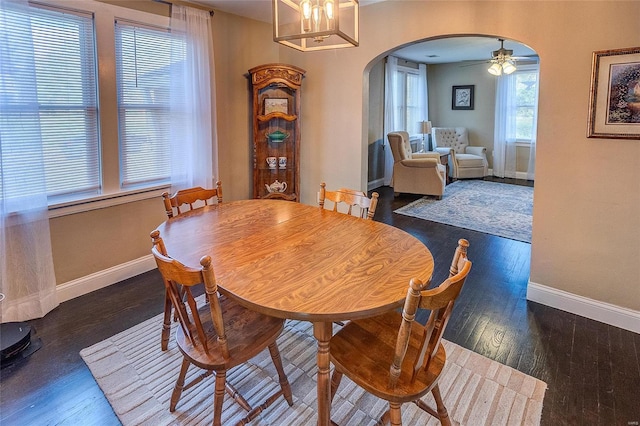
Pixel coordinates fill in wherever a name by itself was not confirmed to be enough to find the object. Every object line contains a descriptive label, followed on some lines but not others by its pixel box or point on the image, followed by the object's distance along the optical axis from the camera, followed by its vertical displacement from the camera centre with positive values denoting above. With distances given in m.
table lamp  7.53 +0.58
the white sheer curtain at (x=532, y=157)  7.65 -0.02
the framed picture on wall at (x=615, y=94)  2.42 +0.40
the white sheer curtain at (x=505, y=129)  7.92 +0.57
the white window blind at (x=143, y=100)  3.17 +0.51
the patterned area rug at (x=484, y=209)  4.76 -0.78
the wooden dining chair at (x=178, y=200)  2.31 -0.29
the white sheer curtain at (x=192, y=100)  3.48 +0.54
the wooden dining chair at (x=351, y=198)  2.37 -0.27
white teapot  4.40 -0.34
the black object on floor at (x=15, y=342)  2.19 -1.08
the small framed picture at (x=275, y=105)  4.25 +0.58
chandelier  1.77 +0.67
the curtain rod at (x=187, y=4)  3.36 +1.42
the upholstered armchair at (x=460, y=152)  7.97 +0.09
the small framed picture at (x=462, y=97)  8.61 +1.35
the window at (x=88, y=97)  2.51 +0.47
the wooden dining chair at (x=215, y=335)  1.40 -0.77
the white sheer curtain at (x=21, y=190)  2.45 -0.21
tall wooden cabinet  4.06 +0.30
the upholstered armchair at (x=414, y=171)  6.20 -0.24
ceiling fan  5.65 +1.43
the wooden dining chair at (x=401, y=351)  1.22 -0.77
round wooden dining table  1.36 -0.46
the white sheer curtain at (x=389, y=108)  7.35 +0.96
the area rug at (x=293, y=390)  1.82 -1.22
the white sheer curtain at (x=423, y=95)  8.57 +1.40
